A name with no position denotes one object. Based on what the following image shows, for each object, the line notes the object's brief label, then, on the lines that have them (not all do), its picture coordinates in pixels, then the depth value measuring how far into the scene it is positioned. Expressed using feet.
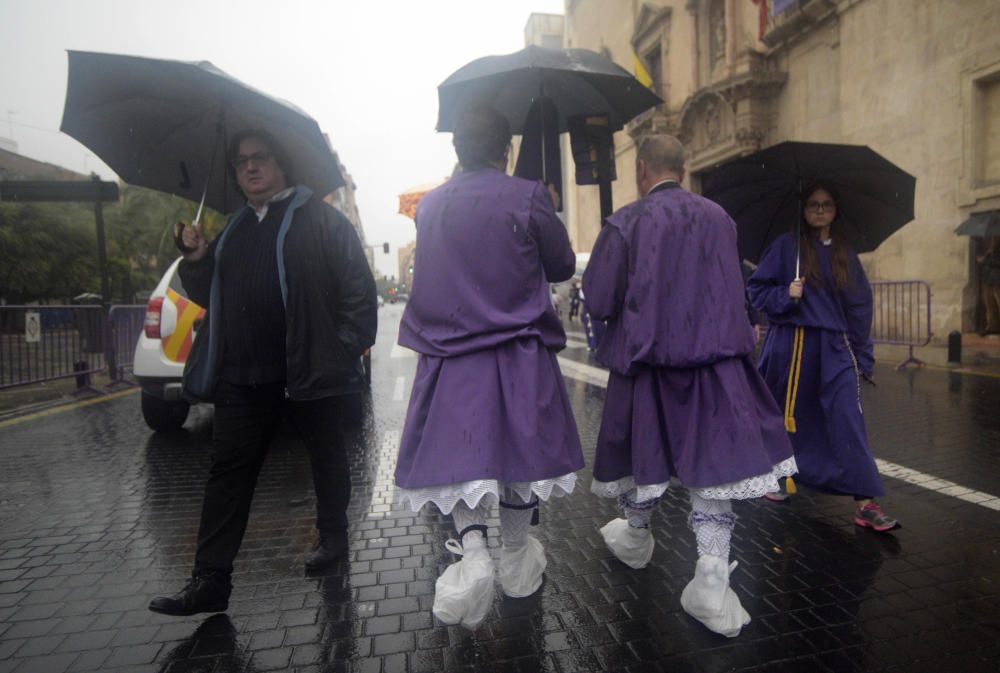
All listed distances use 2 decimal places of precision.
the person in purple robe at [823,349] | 11.52
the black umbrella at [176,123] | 9.24
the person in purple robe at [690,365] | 8.35
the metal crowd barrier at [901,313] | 35.12
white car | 19.42
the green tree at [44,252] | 69.92
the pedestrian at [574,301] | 74.18
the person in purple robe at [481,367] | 8.01
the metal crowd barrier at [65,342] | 27.12
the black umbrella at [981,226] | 35.35
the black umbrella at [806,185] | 11.59
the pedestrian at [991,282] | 37.11
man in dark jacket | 9.33
